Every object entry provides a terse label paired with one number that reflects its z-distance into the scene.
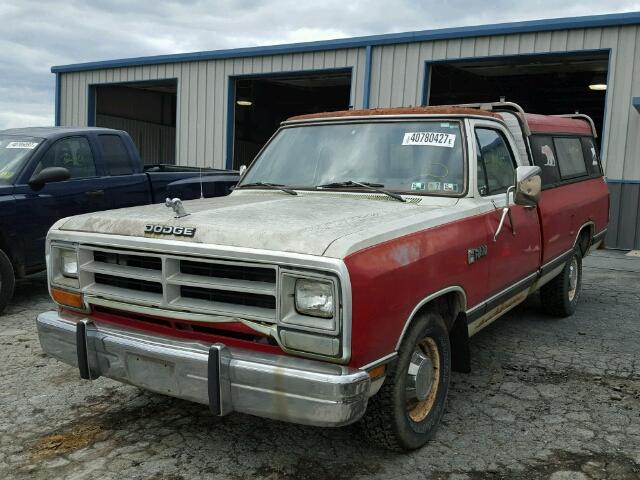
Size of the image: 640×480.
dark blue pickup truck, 6.07
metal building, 11.04
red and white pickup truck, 2.70
